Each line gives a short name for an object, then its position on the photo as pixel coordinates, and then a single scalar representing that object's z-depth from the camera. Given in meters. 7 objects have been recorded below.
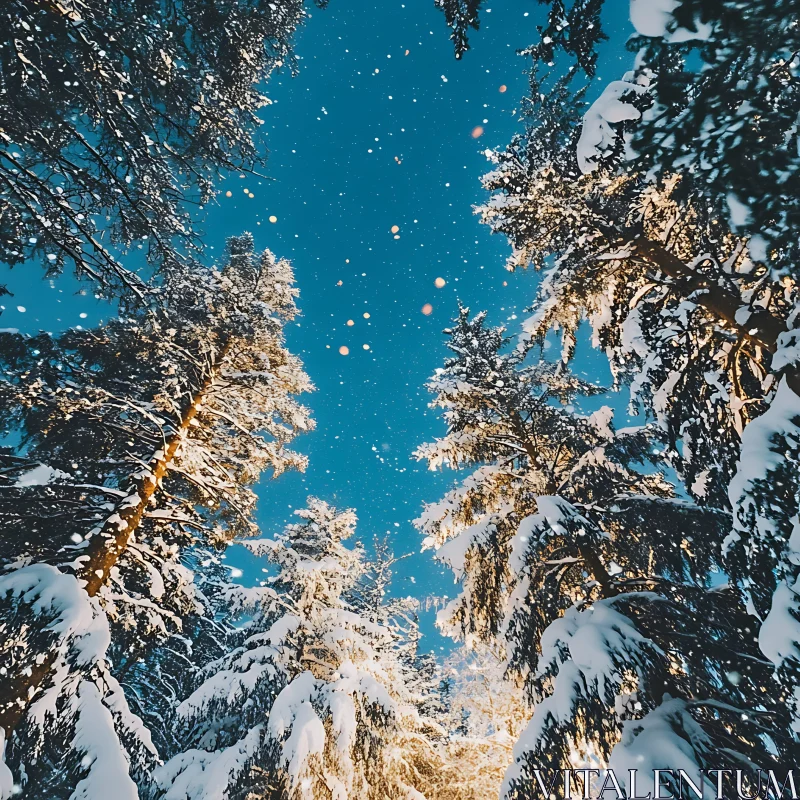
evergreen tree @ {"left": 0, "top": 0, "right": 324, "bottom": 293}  3.95
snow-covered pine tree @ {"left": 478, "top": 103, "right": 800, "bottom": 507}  4.08
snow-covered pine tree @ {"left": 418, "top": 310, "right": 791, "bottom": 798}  4.07
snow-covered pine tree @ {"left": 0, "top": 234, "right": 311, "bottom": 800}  4.05
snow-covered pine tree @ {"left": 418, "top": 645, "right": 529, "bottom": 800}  10.46
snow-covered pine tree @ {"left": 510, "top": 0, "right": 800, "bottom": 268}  2.55
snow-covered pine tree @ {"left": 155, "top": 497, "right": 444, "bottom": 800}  6.70
